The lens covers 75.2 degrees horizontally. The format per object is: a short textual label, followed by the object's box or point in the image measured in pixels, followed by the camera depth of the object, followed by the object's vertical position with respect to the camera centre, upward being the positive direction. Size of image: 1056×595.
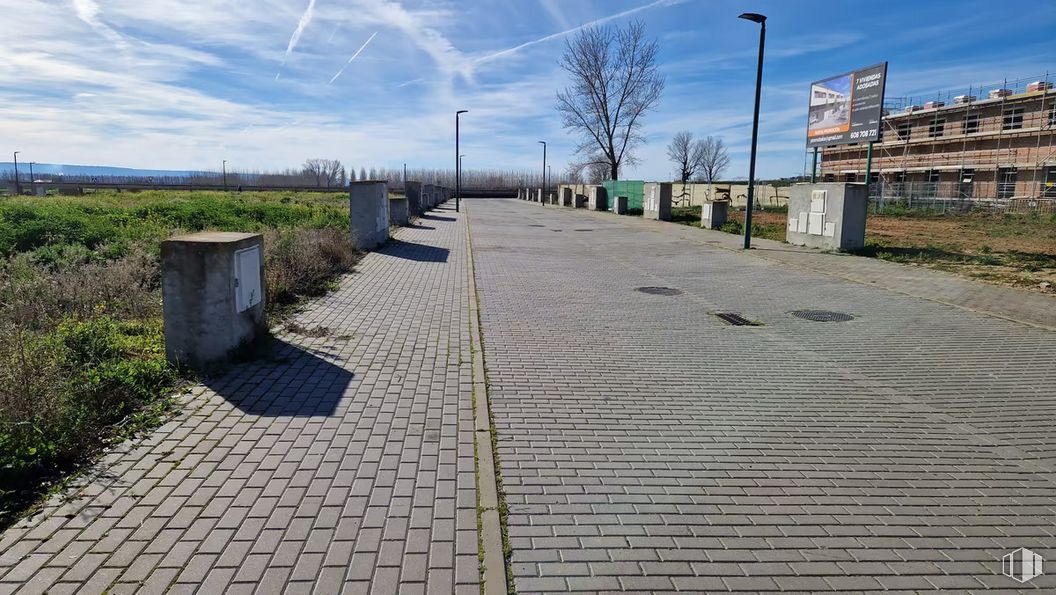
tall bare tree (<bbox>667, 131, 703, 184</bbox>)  112.94 +7.29
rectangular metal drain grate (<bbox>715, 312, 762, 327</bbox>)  9.86 -1.64
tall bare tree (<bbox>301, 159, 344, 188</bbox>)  144.88 +4.97
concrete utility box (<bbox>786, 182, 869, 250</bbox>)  19.06 -0.15
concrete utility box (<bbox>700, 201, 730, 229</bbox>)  29.72 -0.35
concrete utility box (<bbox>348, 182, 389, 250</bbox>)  17.78 -0.38
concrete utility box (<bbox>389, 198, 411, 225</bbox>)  27.02 -0.51
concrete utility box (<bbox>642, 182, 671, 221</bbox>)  35.75 +0.19
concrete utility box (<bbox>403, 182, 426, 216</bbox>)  33.06 +0.16
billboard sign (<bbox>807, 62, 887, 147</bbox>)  21.64 +3.40
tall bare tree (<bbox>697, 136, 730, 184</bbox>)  116.10 +6.74
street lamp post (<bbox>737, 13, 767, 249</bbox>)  18.56 +2.24
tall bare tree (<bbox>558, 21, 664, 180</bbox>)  64.31 +9.25
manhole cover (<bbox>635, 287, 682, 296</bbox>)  12.54 -1.58
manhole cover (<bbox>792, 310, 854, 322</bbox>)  10.22 -1.61
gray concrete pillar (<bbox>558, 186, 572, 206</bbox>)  62.09 +0.59
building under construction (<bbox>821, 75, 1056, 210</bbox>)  47.81 +4.93
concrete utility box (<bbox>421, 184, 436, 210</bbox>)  42.50 +0.18
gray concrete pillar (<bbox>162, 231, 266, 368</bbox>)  6.49 -0.98
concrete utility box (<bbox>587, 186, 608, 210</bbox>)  51.94 +0.33
